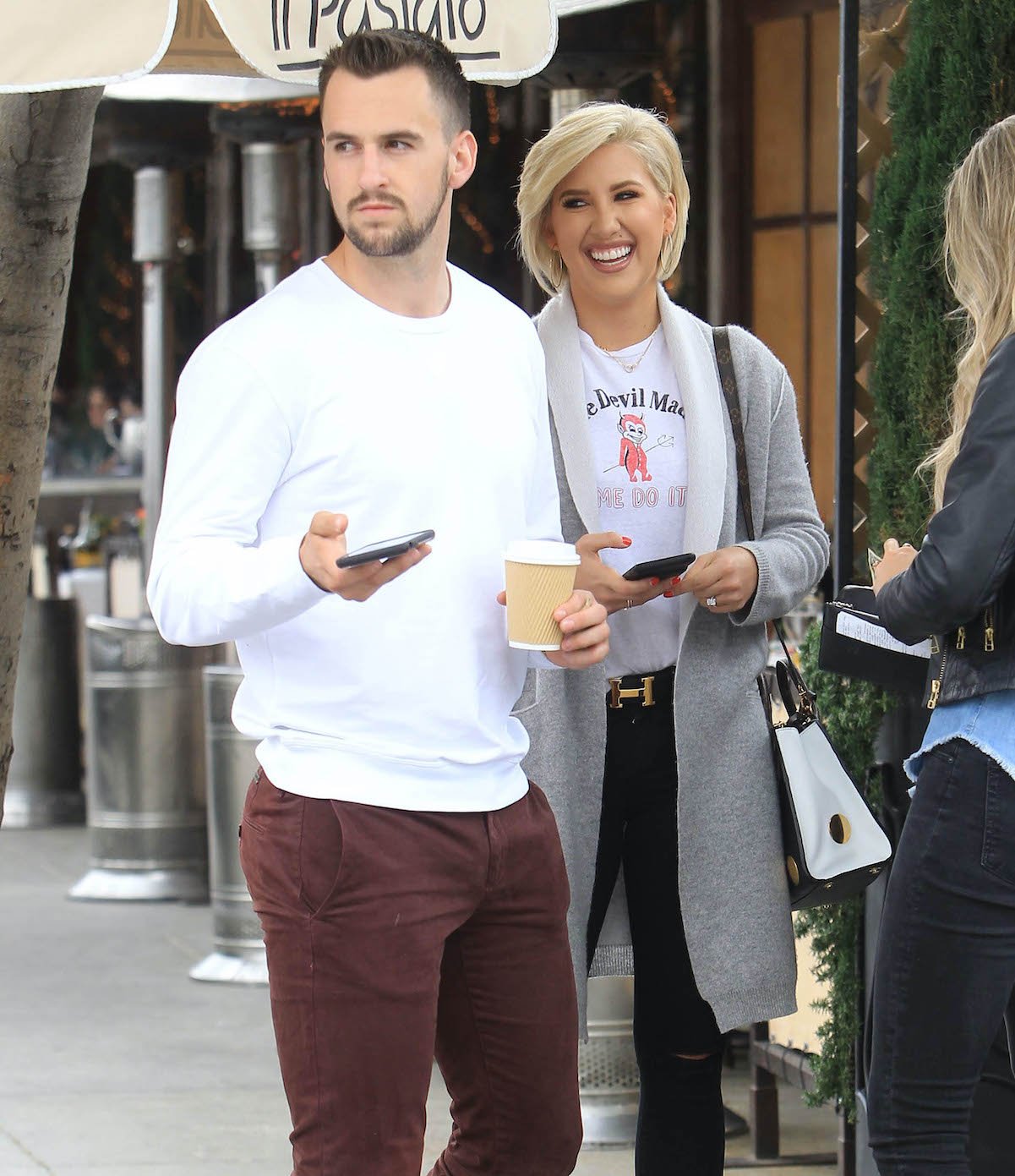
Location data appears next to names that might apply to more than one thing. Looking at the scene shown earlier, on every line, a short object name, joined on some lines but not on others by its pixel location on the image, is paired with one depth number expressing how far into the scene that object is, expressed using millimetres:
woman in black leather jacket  4504
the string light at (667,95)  13264
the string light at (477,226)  17674
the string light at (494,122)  16343
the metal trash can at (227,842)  10676
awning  4454
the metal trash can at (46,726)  15935
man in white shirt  4055
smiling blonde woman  5288
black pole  6450
